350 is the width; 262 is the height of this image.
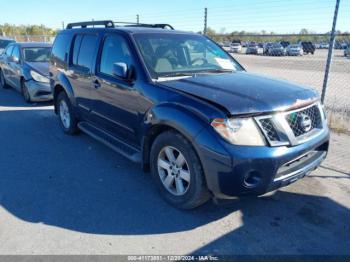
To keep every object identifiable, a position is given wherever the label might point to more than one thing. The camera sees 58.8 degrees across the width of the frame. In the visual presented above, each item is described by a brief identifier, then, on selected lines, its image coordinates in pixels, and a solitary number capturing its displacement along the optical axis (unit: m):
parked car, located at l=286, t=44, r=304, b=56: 39.67
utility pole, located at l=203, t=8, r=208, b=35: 9.45
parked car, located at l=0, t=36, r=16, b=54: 16.56
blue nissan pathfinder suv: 2.82
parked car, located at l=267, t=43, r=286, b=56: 39.48
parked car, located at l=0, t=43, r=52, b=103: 8.28
